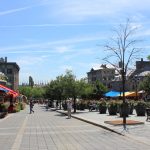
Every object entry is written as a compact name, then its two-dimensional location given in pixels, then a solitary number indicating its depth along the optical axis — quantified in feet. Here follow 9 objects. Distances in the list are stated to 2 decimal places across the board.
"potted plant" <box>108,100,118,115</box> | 64.09
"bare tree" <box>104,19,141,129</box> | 40.64
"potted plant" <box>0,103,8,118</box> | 67.87
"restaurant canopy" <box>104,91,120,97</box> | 124.91
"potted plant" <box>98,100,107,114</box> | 71.41
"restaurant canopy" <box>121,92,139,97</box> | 122.18
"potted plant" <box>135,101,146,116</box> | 57.66
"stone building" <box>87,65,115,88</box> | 271.50
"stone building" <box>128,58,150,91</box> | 193.42
